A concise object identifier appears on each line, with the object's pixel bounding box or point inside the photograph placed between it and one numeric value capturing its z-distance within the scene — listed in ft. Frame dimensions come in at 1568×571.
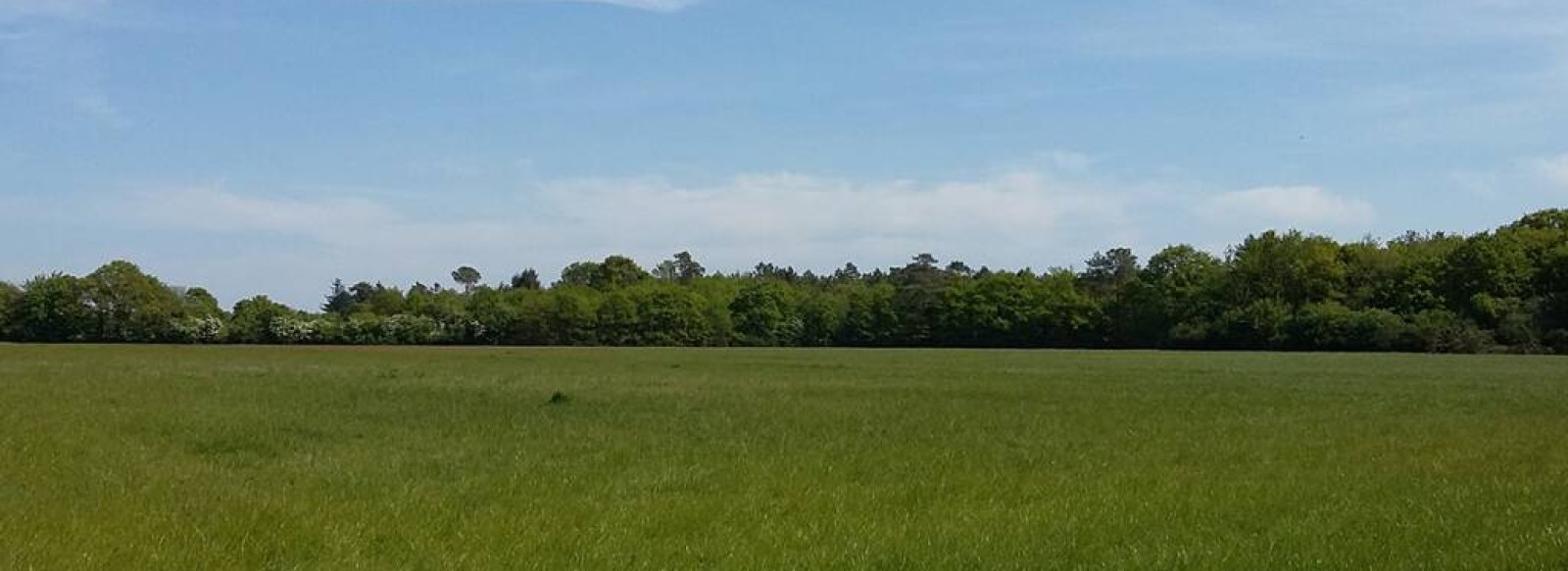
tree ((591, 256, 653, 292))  648.95
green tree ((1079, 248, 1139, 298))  533.55
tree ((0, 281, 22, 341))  451.53
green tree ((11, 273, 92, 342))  445.37
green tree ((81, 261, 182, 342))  451.94
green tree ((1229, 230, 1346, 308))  427.33
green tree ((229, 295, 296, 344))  456.86
